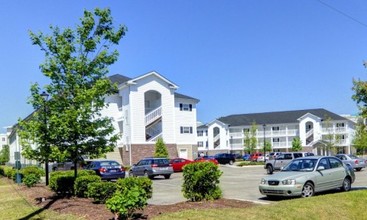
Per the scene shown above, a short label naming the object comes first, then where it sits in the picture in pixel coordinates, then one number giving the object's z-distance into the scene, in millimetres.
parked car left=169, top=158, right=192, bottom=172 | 39344
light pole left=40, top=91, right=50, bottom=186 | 15141
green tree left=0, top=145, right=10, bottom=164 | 92550
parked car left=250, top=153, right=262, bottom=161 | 66200
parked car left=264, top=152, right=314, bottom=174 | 33656
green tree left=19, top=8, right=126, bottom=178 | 14875
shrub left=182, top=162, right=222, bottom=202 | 12859
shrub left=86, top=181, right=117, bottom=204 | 13047
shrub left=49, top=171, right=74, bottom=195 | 16438
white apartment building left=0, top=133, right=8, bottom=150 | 155250
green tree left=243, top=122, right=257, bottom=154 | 78312
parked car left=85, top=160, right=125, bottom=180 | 27391
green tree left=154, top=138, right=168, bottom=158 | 45781
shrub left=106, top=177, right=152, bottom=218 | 9891
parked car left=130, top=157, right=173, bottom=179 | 30438
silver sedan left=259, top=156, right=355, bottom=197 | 14109
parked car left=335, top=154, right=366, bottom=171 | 32700
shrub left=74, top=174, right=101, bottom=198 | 15012
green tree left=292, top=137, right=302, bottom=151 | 80750
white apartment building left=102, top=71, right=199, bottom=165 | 46750
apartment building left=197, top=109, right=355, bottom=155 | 83000
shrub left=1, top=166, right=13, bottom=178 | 32438
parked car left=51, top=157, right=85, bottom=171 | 32531
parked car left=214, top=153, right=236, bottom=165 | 55438
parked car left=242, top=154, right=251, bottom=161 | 74381
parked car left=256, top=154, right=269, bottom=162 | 64019
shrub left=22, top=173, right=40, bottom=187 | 21469
